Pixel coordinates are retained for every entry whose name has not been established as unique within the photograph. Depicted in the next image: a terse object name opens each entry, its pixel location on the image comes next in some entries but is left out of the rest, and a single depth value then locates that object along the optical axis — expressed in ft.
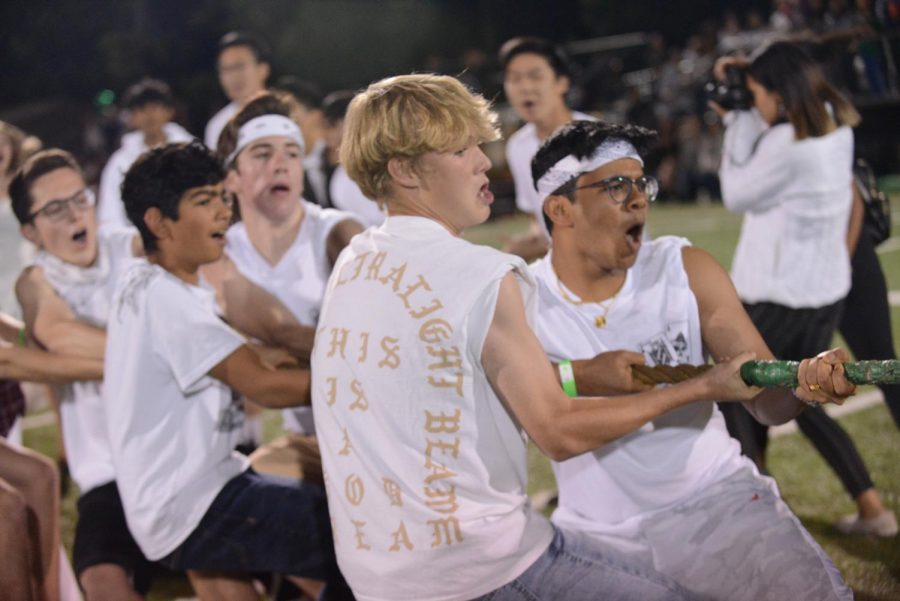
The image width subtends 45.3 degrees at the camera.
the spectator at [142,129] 26.09
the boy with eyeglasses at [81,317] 12.21
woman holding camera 15.10
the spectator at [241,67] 24.49
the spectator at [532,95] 19.75
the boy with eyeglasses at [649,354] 9.91
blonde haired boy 8.02
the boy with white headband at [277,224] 14.44
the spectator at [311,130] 23.58
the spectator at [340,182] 21.71
